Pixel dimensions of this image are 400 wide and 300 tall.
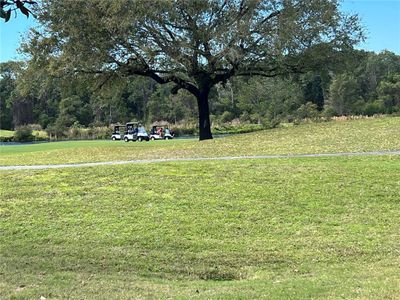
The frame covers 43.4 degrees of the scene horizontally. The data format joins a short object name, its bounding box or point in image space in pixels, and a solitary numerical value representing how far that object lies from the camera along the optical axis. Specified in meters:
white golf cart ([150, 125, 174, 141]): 39.97
